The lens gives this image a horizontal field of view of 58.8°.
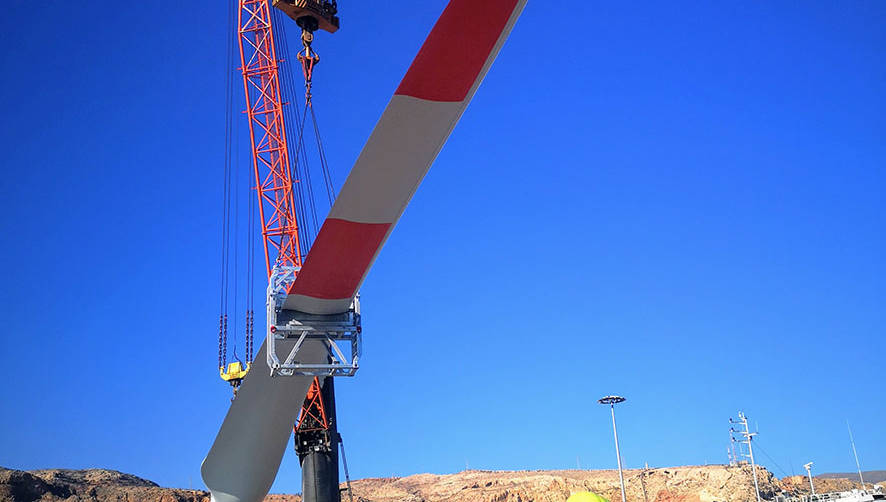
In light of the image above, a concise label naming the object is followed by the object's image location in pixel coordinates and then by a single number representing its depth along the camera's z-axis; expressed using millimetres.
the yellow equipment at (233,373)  50188
